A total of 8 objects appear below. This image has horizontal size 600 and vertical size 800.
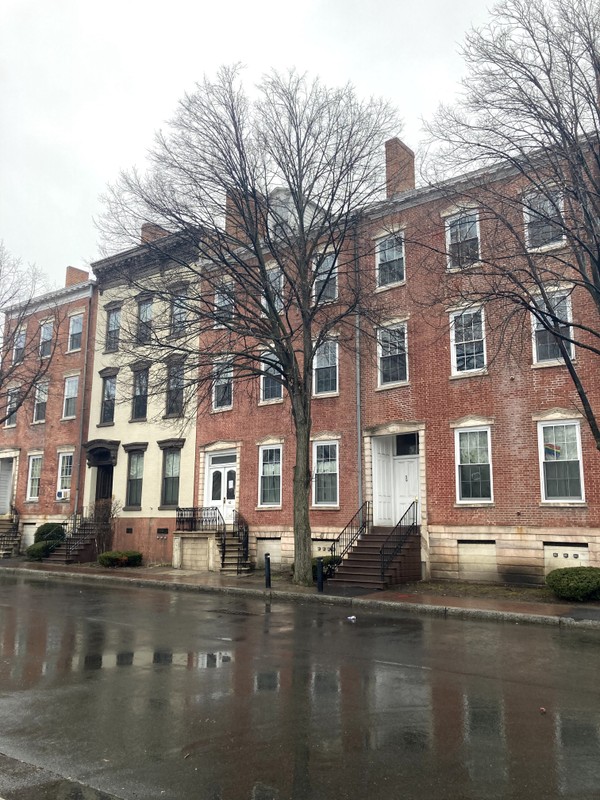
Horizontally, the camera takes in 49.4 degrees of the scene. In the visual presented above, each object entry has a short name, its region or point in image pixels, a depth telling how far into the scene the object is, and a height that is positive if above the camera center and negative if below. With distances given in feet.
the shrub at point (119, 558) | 80.89 -5.37
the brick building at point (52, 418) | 99.30 +15.27
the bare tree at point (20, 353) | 91.91 +25.00
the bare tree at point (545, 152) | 38.93 +23.12
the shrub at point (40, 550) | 88.12 -4.80
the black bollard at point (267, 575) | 56.54 -5.12
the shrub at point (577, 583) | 46.73 -4.66
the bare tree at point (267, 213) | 57.11 +26.86
